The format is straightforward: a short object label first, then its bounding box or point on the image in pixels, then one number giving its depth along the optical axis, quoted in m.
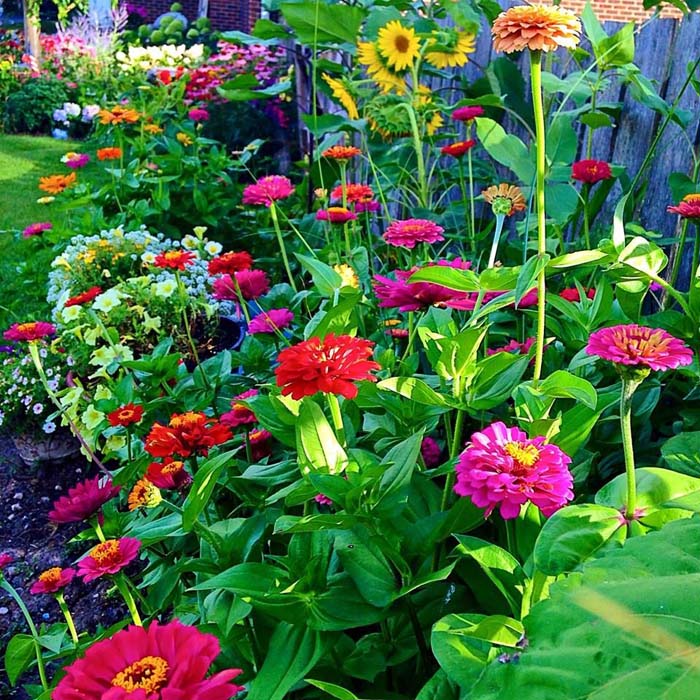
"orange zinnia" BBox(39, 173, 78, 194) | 2.90
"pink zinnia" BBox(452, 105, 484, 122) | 1.88
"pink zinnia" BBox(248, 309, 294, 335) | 1.42
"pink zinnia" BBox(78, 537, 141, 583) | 1.01
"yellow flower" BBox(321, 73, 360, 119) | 2.41
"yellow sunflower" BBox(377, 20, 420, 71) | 2.15
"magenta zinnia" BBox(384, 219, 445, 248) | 1.26
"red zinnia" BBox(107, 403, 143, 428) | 1.36
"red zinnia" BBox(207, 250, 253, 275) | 1.49
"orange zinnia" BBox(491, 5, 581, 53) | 0.81
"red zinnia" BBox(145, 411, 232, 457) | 1.12
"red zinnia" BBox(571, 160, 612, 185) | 1.56
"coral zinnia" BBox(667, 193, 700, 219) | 1.17
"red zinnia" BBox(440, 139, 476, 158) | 1.86
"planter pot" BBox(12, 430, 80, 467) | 2.41
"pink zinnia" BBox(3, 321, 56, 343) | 1.53
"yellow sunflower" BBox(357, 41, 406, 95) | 2.23
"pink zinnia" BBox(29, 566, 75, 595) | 1.11
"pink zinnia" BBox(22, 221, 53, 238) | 2.89
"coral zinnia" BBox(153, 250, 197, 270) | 1.63
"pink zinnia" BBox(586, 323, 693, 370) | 0.67
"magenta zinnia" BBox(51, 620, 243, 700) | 0.53
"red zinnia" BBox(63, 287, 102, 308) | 1.83
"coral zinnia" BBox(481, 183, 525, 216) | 1.09
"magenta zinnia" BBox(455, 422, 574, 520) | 0.70
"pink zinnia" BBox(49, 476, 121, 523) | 1.14
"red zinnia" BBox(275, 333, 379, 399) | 0.83
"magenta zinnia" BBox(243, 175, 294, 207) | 1.64
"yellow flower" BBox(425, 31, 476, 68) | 2.27
